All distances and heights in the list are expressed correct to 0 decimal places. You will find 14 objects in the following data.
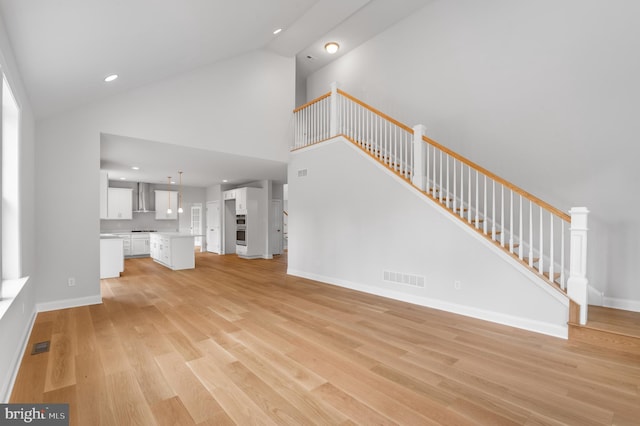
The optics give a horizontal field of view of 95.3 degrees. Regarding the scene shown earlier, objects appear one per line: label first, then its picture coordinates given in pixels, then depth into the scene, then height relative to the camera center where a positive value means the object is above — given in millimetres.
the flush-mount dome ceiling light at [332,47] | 7148 +3993
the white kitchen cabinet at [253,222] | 9188 -480
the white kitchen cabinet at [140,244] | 9234 -1222
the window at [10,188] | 2695 +161
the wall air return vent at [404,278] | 4281 -1083
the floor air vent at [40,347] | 2721 -1364
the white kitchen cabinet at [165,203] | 10328 +119
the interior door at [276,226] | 9691 -657
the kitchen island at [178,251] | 7129 -1120
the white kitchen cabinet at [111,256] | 6180 -1087
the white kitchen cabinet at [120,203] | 9172 +92
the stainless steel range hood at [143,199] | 9995 +245
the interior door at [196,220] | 11570 -537
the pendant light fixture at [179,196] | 10062 +369
